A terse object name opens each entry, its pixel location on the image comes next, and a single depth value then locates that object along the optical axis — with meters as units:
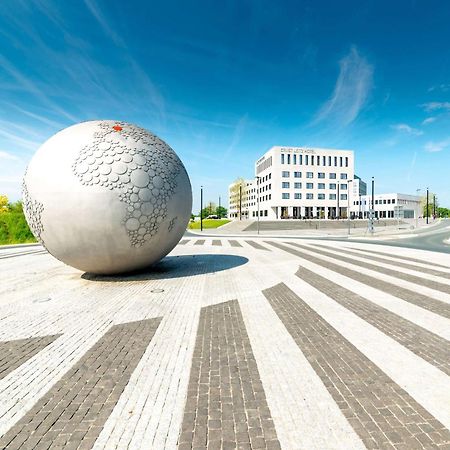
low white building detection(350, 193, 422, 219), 80.61
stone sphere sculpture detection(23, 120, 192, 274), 7.84
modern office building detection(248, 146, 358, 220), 68.31
